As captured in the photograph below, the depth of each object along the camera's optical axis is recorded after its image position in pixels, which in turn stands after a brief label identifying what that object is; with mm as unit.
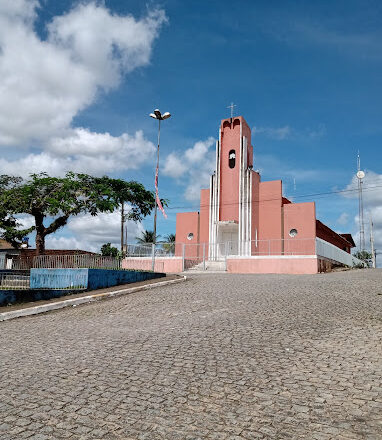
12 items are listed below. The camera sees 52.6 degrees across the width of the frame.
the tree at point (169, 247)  26172
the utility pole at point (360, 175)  36031
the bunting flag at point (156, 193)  23191
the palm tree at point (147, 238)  51725
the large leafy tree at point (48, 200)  26766
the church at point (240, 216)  26781
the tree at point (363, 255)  50791
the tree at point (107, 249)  53606
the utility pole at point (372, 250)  42272
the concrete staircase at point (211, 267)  25233
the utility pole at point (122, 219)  33281
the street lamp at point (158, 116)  22578
